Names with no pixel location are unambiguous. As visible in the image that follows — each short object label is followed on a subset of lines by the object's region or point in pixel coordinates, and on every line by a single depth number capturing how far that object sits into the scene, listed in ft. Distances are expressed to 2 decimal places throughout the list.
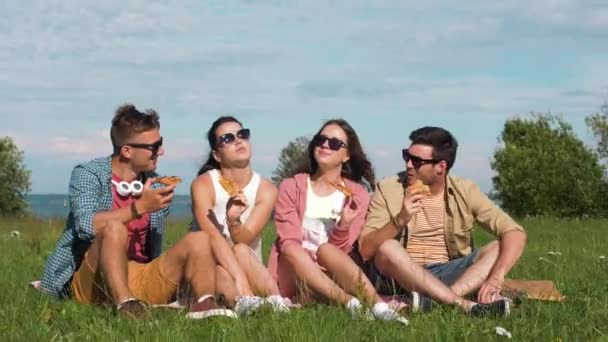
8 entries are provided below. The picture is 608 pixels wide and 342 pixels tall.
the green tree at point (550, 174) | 136.77
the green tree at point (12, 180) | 150.61
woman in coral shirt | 23.11
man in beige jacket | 23.39
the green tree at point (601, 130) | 140.79
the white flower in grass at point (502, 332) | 18.30
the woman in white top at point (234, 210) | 23.16
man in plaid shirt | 21.86
